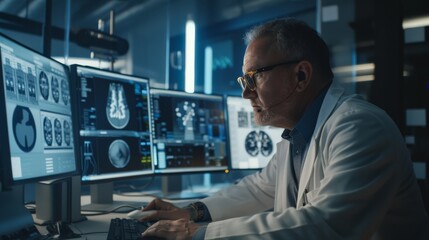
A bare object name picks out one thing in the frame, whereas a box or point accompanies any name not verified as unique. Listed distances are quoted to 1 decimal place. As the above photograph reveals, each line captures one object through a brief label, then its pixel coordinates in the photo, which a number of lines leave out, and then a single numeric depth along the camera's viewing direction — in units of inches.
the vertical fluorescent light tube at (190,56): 125.8
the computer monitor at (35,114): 40.8
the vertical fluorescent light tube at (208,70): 166.5
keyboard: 41.3
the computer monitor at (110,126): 61.2
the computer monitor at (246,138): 89.0
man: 35.5
